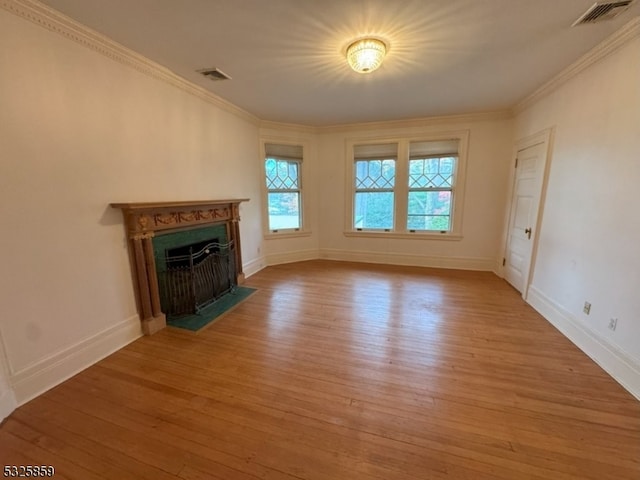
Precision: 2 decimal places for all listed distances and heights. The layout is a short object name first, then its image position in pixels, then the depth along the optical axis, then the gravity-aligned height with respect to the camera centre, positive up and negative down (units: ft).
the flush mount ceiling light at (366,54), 7.21 +3.79
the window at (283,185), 16.30 +0.41
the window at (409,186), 15.25 +0.31
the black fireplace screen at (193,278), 9.53 -3.29
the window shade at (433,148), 14.98 +2.40
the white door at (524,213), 10.84 -1.04
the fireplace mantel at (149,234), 8.07 -1.29
